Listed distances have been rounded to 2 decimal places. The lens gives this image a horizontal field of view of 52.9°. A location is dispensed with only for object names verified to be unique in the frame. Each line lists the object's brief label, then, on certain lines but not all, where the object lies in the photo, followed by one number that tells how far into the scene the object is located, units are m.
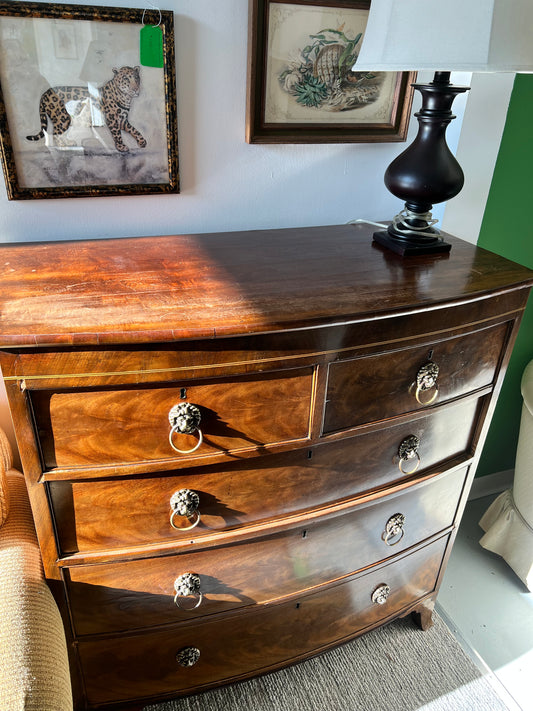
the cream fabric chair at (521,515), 1.74
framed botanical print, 1.15
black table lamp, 0.86
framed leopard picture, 1.01
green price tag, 1.06
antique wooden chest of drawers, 0.83
